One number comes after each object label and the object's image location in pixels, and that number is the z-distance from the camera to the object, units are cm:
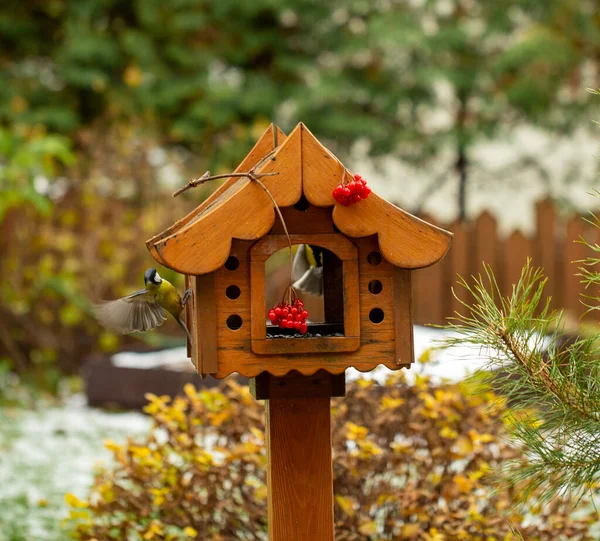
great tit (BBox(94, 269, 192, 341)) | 472
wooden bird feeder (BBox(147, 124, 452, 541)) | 398
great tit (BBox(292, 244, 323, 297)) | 507
